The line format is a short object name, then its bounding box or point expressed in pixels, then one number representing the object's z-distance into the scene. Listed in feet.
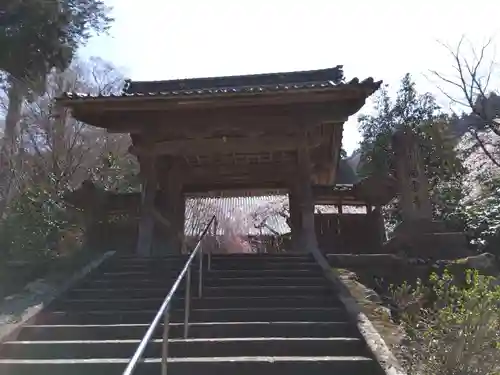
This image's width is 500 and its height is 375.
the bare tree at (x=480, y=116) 56.03
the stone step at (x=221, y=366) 13.91
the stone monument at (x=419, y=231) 27.09
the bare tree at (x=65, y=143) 63.77
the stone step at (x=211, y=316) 17.69
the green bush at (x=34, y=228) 32.22
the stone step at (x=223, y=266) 22.91
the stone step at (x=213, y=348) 15.20
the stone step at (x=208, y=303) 18.88
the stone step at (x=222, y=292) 19.95
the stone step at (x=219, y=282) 21.07
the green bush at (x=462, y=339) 12.87
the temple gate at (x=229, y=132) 25.20
